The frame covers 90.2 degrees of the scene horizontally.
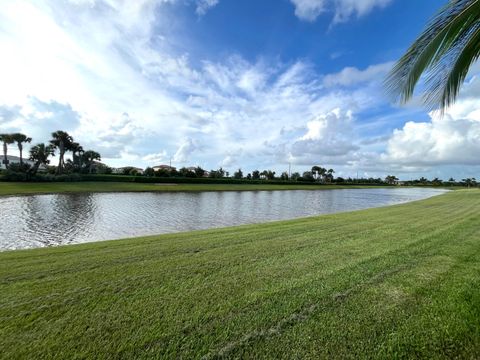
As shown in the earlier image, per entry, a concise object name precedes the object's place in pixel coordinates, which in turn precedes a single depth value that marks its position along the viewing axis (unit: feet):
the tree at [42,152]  184.14
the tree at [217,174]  279.77
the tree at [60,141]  189.67
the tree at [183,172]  221.46
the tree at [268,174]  321.54
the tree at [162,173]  216.95
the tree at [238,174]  312.09
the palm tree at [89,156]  256.32
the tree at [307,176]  342.03
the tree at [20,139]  170.60
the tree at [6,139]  166.56
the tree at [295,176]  331.77
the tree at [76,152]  210.06
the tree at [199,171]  242.37
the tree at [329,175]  378.85
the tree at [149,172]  224.33
